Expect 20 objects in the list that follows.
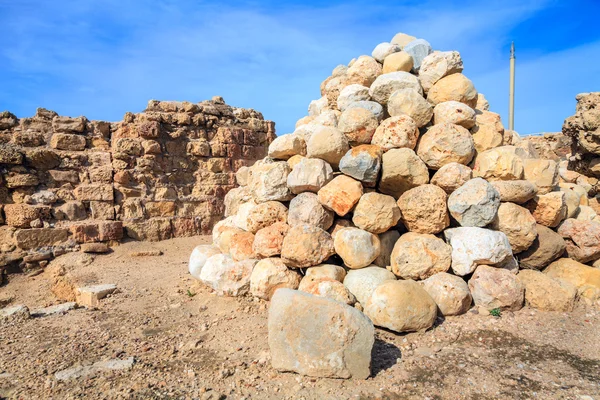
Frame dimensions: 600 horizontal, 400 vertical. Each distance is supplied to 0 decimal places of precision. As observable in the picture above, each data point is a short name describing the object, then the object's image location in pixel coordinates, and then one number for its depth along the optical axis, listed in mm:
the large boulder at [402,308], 3396
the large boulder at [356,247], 3943
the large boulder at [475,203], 3932
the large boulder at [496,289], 3811
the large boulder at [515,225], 4156
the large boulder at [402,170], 4070
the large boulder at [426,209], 4020
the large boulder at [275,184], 4582
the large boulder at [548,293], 3904
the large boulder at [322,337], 2783
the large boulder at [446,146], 4227
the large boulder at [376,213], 3990
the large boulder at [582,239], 4418
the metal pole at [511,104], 17484
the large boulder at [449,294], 3730
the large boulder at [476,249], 3879
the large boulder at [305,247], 3922
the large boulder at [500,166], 4281
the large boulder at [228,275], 4438
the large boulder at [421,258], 3934
